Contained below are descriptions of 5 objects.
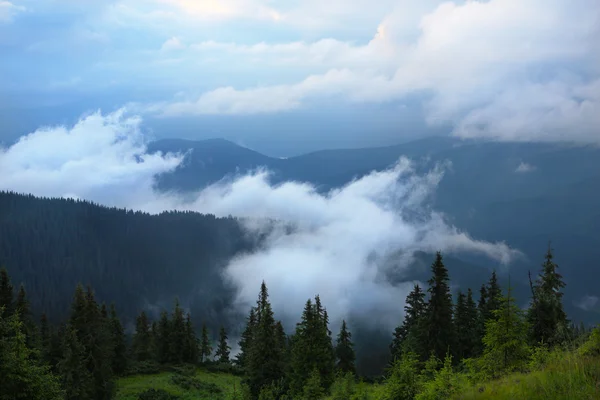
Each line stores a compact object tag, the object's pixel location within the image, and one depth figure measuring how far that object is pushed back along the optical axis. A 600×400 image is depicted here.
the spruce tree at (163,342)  74.31
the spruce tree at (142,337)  85.68
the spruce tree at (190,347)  75.69
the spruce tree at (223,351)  95.89
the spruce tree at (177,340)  73.69
